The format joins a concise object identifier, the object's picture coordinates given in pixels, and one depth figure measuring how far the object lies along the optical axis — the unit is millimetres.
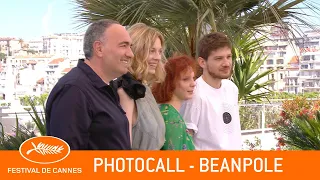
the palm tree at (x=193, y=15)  5020
